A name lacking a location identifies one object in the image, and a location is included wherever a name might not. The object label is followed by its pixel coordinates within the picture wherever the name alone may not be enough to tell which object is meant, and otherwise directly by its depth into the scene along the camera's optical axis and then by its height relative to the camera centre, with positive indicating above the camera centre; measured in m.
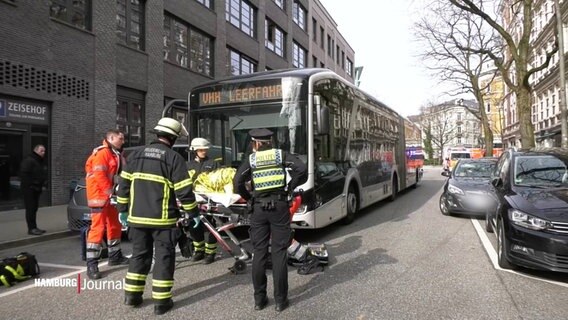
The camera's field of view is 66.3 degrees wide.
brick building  11.93 +3.30
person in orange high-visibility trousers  5.36 -0.43
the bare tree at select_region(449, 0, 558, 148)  18.42 +4.29
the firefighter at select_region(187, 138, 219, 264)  5.93 -0.85
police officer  4.17 -0.52
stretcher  5.66 -0.68
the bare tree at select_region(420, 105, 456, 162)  75.06 +6.27
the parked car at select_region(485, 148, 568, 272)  4.69 -0.59
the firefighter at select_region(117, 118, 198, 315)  4.17 -0.43
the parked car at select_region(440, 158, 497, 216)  9.45 -0.68
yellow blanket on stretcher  6.16 -0.25
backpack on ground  5.07 -1.22
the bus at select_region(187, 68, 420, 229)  6.80 +0.67
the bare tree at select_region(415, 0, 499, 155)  26.66 +7.21
